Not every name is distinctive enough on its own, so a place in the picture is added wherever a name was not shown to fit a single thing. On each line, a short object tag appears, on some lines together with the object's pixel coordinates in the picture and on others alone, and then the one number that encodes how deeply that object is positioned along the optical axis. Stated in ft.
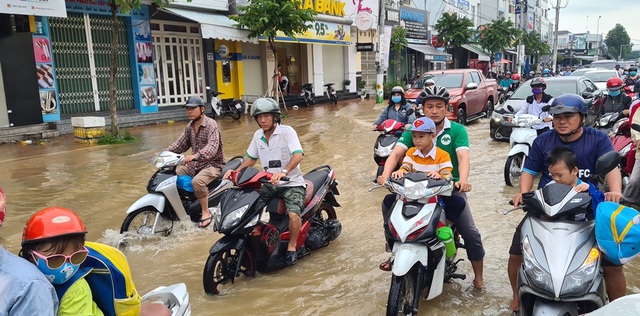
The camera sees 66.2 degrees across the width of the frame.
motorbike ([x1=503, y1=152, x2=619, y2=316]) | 9.07
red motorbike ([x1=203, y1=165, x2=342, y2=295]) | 13.44
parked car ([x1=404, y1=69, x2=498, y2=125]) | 44.55
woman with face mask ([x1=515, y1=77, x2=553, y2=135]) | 26.81
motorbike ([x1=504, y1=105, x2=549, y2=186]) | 24.70
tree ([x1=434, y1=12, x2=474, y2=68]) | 98.68
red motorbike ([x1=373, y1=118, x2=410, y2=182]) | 24.06
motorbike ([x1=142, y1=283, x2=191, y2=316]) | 8.84
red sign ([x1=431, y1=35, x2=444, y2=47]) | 103.14
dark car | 37.22
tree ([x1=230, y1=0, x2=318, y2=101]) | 48.78
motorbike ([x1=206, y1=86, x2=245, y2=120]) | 53.42
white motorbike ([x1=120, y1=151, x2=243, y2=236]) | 17.15
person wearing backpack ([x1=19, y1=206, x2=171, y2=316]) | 6.40
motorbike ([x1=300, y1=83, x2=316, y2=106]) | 70.13
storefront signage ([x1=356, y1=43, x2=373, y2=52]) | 81.56
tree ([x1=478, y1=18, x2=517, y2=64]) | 109.70
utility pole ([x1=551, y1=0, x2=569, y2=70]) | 132.98
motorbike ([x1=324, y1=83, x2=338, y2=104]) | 74.30
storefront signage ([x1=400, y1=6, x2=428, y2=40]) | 104.06
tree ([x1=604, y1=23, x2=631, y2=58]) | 335.88
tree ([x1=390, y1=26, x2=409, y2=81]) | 91.30
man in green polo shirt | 12.67
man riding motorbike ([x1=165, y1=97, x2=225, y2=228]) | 18.02
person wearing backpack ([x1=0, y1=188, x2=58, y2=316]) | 5.50
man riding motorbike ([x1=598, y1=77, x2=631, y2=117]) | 28.35
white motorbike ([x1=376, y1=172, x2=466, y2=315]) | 10.82
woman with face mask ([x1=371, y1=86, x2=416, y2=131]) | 25.62
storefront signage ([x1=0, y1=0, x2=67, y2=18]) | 35.73
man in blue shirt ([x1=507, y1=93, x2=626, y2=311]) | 10.85
